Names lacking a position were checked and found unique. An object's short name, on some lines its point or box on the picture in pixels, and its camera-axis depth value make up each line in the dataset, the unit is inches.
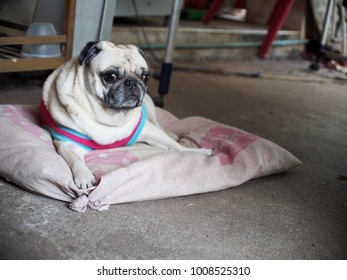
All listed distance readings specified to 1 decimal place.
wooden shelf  100.7
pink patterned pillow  66.4
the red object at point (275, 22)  183.2
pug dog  73.1
